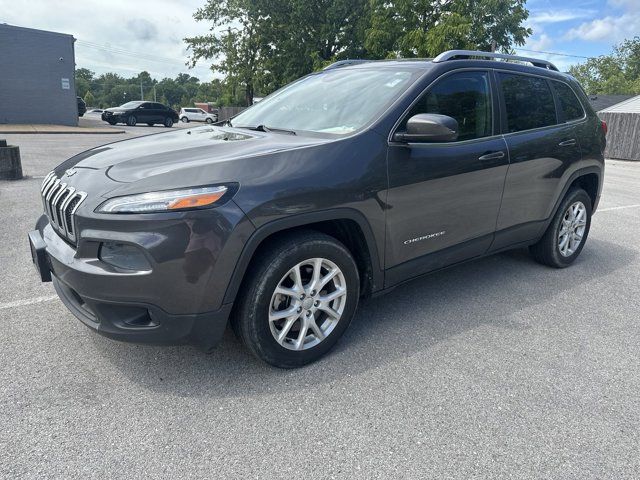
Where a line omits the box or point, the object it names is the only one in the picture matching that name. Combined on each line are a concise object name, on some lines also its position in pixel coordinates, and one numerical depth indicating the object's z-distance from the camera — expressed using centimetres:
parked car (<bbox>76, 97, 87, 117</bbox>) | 3011
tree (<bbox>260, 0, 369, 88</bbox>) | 2867
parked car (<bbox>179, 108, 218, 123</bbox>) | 4734
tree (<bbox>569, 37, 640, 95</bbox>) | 6462
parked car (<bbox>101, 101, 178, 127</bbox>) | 2998
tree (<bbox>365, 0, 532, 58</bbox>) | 2291
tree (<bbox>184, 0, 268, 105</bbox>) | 3197
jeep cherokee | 228
